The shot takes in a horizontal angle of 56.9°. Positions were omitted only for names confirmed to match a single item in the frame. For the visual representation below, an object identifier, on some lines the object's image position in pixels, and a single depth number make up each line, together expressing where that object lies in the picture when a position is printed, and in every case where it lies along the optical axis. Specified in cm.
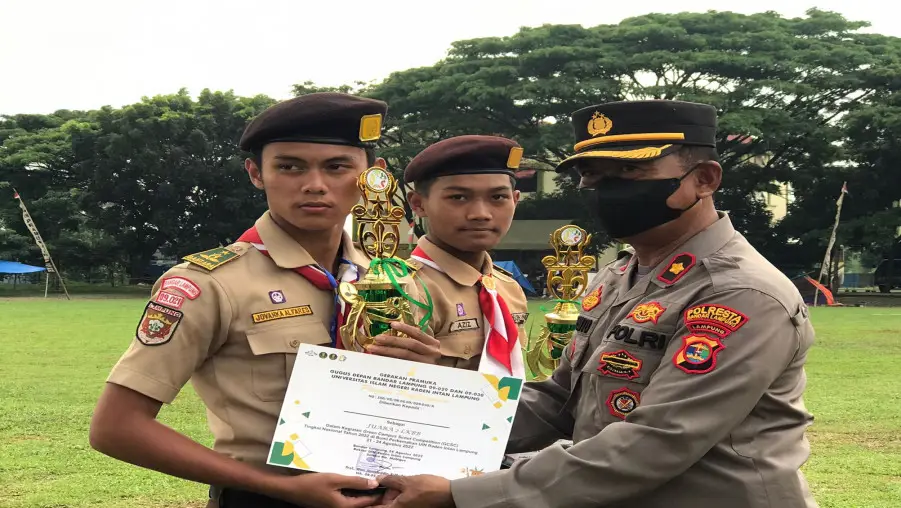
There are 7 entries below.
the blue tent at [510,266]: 2926
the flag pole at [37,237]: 3177
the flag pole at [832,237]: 2822
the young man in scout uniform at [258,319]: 227
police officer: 209
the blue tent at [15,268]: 3819
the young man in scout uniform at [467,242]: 323
